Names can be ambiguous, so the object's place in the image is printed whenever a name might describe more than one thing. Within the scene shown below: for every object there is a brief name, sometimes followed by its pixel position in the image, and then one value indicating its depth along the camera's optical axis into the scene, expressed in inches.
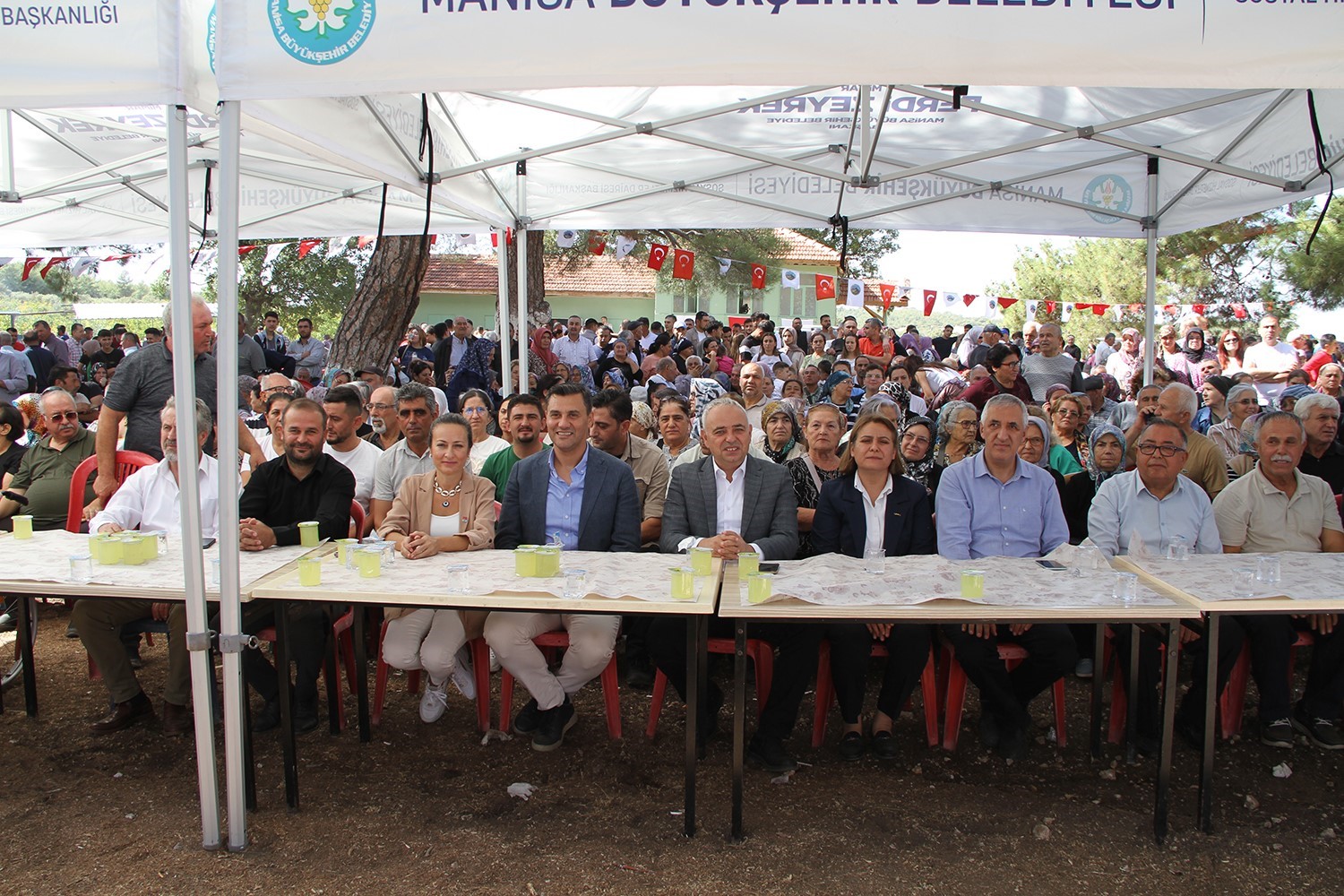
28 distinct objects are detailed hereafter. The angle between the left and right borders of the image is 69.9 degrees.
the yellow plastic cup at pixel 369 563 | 124.1
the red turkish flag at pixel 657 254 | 479.8
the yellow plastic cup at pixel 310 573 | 120.2
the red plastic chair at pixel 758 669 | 141.6
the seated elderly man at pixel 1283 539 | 143.4
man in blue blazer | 143.9
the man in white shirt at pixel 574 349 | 500.6
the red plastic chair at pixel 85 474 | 174.7
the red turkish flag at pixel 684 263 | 513.7
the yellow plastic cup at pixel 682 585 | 114.8
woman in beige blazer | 145.9
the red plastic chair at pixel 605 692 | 144.1
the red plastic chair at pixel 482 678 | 148.0
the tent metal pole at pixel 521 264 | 250.4
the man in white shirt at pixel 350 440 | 187.9
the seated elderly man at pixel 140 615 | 146.4
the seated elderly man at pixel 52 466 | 191.5
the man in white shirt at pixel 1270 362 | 336.5
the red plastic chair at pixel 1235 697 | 147.8
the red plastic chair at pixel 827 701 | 144.3
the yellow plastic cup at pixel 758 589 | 114.8
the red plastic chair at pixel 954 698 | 142.6
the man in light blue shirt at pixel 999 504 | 150.8
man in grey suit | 141.9
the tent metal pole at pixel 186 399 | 104.7
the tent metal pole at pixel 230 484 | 106.3
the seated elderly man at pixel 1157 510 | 148.5
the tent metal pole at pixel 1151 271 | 248.1
